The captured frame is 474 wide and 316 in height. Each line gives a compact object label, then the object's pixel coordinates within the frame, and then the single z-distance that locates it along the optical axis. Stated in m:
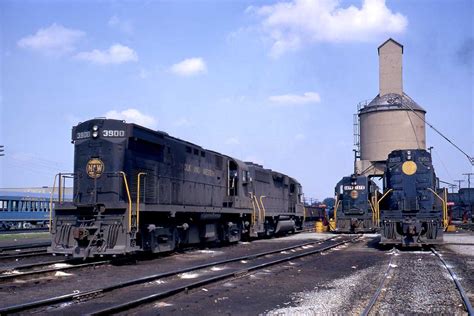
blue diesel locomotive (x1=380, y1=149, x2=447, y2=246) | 17.50
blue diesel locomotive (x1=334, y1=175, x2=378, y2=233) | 28.38
